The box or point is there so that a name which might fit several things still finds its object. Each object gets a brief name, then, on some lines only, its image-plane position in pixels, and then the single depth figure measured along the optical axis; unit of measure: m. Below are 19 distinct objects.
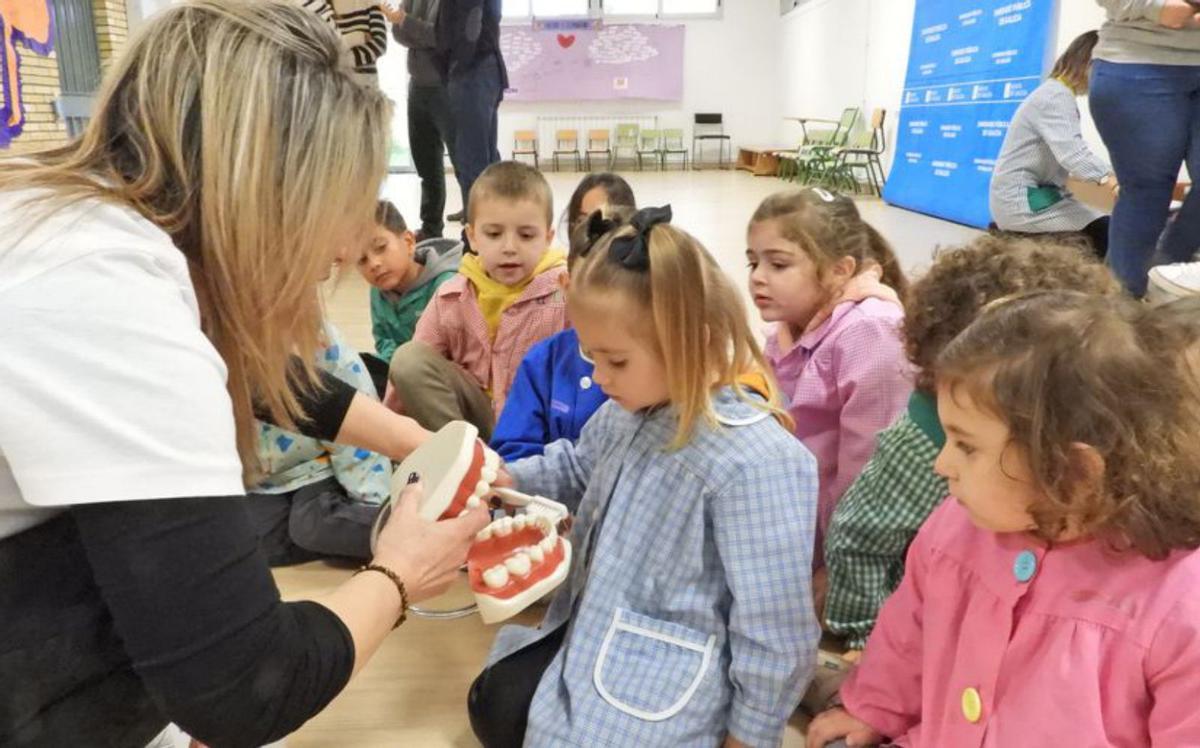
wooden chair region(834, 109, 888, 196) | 8.73
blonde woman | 0.63
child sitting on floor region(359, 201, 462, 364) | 2.35
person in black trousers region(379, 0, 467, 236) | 3.16
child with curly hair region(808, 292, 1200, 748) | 0.80
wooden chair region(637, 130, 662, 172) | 13.36
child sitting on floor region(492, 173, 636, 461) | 1.69
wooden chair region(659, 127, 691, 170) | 13.33
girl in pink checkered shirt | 1.57
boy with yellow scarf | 2.05
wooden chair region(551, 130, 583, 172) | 13.31
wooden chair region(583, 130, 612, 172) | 13.36
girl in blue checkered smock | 1.10
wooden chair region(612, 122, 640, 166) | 13.29
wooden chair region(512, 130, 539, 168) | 13.32
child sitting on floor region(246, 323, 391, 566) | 1.79
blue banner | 5.60
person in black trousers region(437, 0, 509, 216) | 3.11
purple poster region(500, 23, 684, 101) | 13.01
